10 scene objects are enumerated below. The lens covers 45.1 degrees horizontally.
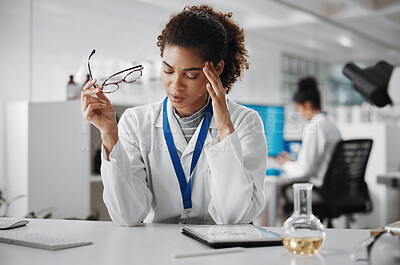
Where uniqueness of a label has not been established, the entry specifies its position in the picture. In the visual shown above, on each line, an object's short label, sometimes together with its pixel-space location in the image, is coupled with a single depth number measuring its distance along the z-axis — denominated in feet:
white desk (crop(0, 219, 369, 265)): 3.20
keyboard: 3.58
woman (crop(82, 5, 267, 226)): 4.77
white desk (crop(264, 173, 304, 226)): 12.42
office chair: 11.64
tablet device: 3.56
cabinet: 7.66
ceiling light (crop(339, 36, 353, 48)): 20.56
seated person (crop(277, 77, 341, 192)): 12.02
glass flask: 3.28
